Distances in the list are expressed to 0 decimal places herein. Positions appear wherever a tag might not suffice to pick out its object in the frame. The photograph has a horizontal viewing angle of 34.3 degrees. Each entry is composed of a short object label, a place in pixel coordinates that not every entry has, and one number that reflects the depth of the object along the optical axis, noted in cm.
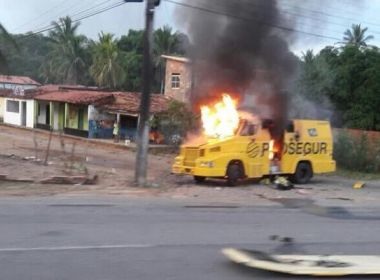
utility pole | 1756
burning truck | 1839
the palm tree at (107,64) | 6059
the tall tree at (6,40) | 1882
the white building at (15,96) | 5554
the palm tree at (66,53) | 6588
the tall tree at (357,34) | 6302
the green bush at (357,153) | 2611
